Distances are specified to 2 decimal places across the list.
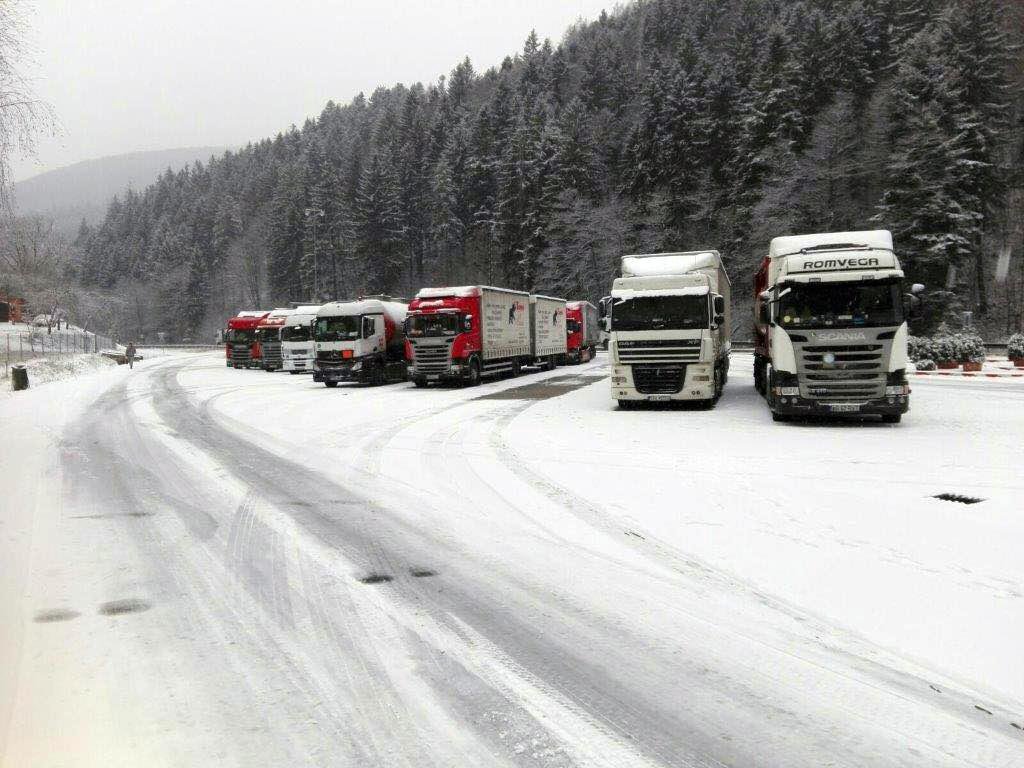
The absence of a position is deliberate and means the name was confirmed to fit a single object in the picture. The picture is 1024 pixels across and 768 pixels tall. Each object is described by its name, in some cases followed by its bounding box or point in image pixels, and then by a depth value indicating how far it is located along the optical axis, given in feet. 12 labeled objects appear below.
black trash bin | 82.17
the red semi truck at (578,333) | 130.52
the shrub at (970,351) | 87.04
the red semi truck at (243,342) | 134.21
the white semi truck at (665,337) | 52.03
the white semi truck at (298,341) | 116.67
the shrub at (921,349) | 89.35
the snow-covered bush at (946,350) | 87.51
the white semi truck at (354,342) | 85.56
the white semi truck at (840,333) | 41.75
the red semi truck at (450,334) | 78.43
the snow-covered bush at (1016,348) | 87.71
